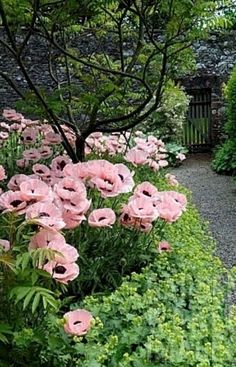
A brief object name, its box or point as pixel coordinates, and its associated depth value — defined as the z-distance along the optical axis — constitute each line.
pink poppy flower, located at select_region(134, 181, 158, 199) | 2.07
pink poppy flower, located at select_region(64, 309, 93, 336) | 1.40
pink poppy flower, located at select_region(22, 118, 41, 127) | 3.92
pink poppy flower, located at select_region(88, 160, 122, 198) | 1.97
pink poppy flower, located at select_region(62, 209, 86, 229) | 1.72
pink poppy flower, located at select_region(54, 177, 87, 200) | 1.75
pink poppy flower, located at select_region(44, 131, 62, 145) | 3.17
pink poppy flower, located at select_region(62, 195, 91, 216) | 1.72
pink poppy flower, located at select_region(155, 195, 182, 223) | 1.98
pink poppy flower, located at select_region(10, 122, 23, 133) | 3.84
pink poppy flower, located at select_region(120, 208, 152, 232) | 2.01
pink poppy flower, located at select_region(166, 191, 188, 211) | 2.11
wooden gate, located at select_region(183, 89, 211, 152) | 11.31
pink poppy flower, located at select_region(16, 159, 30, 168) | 3.00
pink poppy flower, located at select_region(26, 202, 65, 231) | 1.50
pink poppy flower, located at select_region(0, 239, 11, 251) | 1.59
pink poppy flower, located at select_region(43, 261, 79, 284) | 1.48
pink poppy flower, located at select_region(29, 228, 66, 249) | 1.51
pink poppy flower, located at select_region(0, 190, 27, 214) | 1.68
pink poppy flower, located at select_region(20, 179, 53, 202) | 1.66
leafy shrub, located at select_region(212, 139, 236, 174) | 9.35
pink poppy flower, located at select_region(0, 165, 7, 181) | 2.25
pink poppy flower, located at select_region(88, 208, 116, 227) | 1.86
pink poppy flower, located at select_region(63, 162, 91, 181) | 2.04
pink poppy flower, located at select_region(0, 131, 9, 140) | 3.95
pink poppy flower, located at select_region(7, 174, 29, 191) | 2.05
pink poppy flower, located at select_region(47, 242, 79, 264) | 1.48
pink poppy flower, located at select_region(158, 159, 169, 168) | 3.84
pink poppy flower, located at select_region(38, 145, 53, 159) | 2.98
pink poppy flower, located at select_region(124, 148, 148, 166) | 2.81
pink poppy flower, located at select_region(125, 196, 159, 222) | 1.92
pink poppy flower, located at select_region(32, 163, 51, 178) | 2.35
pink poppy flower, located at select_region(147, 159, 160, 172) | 3.63
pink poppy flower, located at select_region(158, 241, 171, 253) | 2.18
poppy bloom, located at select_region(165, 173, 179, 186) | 3.73
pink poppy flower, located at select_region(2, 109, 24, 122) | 3.73
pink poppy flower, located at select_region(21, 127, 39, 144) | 3.43
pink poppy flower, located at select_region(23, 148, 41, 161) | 2.90
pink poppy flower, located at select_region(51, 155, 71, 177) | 2.42
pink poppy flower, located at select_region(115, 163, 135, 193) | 2.00
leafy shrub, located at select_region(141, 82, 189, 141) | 9.96
